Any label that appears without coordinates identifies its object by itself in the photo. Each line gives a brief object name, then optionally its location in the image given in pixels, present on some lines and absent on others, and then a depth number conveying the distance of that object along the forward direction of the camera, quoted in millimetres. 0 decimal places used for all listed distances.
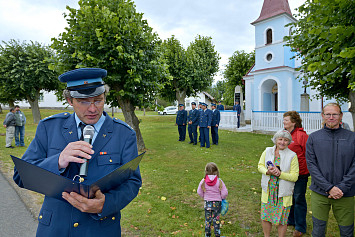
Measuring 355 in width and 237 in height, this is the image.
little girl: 3738
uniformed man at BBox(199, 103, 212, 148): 11914
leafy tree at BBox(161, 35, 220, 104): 24688
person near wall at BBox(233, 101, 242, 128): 19453
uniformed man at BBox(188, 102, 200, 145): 13289
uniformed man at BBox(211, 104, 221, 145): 12719
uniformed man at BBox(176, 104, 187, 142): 14484
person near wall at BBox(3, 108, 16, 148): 11758
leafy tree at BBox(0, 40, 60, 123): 22188
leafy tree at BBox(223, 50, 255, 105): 30531
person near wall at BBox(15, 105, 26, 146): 12086
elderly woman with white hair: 3434
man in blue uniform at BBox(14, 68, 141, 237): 1642
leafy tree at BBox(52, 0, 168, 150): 8492
